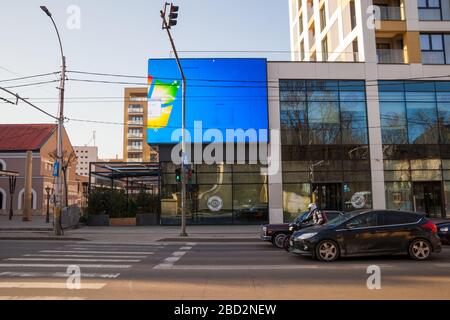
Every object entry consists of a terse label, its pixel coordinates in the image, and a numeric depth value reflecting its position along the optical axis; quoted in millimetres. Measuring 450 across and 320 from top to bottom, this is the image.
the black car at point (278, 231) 15023
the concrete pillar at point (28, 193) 32250
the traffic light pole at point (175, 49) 15055
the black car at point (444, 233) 14531
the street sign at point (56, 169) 20516
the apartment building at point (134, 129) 98938
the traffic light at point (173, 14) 15000
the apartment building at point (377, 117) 27953
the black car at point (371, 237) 11195
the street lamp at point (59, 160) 20500
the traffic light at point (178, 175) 21141
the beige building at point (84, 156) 135750
